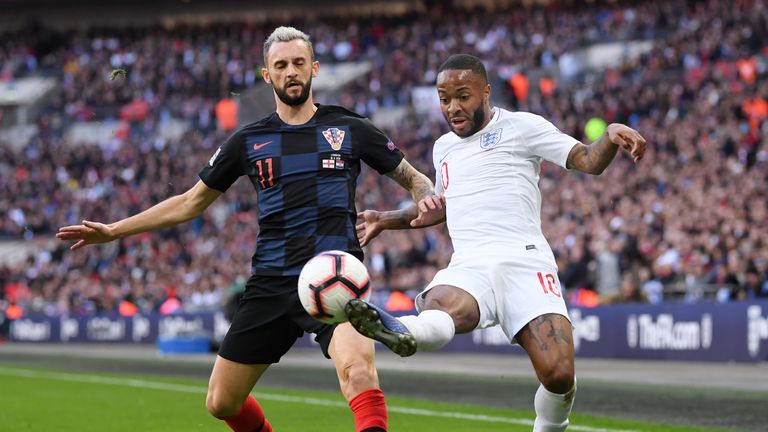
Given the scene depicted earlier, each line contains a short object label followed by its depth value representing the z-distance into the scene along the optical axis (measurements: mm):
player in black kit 13711
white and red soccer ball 11625
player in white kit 13406
